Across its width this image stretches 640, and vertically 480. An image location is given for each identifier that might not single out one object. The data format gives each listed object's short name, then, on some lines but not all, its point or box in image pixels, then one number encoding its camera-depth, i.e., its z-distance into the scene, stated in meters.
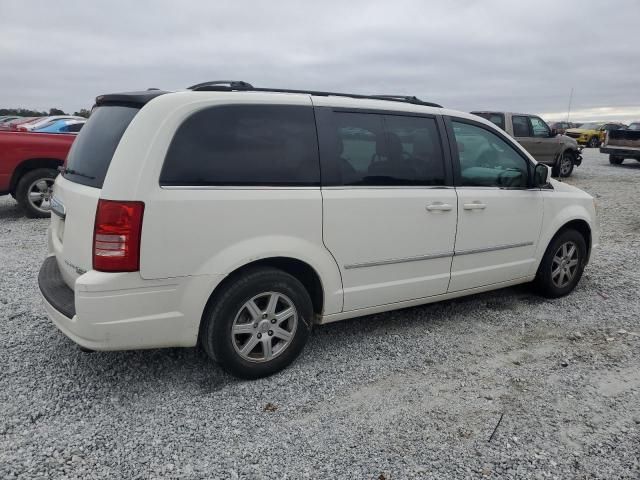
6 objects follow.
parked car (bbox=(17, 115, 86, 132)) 12.12
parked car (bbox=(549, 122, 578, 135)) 36.66
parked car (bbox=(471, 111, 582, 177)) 13.79
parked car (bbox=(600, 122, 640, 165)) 18.56
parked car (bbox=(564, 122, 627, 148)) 32.69
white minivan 2.82
